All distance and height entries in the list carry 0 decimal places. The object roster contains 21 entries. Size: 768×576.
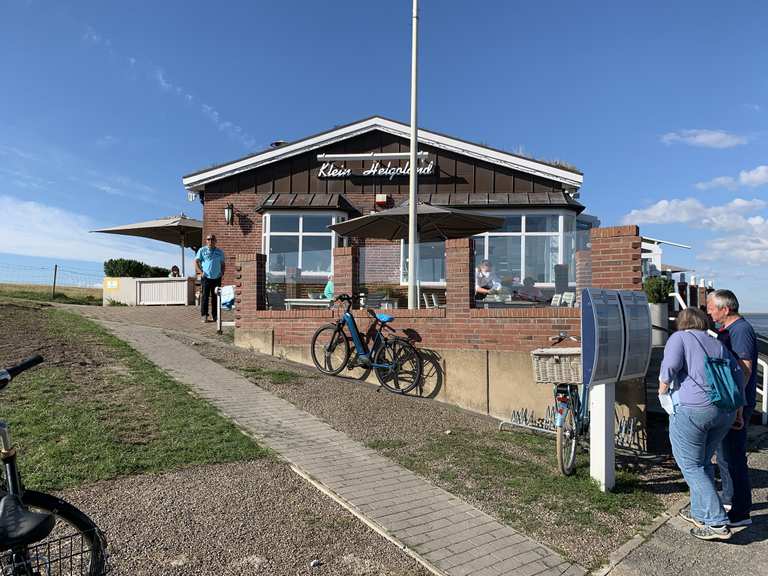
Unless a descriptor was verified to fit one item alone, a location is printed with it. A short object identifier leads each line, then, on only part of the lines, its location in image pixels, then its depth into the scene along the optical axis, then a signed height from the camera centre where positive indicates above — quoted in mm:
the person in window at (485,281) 8883 +221
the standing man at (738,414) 4668 -921
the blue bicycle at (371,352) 8625 -850
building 16422 +3096
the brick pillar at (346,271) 9656 +373
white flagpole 9492 +1793
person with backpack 4289 -774
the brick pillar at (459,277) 8594 +264
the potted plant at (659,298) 9786 -15
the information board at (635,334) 5620 -356
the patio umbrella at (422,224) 10836 +1334
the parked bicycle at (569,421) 5422 -1183
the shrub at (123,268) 20562 +820
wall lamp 17141 +2276
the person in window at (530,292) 8535 +60
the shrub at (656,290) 13375 +165
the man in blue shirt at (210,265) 12070 +564
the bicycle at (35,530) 2516 -1041
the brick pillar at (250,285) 10273 +144
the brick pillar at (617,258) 7207 +475
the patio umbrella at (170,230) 19516 +2088
